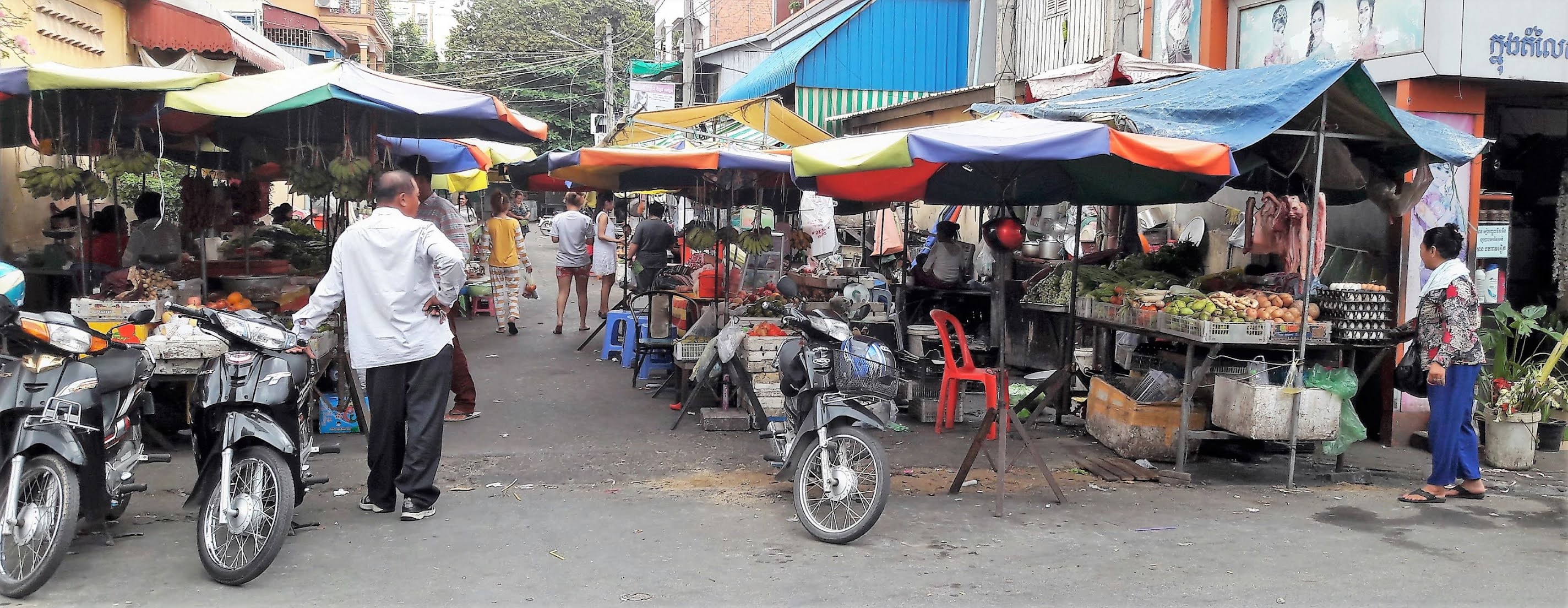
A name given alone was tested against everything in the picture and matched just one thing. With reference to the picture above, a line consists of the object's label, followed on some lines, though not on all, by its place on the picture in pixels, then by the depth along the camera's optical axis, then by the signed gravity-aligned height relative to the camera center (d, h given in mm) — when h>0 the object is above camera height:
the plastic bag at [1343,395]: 6992 -854
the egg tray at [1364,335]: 7090 -476
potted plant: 7617 -903
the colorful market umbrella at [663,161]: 8438 +690
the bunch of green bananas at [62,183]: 7348 +349
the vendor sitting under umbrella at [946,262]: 11992 -98
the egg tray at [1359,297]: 7094 -221
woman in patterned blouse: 6324 -562
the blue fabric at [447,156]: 11367 +919
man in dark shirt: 13031 +55
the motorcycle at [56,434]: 4336 -835
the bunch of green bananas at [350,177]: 7379 +434
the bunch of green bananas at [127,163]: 7199 +482
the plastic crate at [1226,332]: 6766 -454
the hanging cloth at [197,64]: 11062 +1939
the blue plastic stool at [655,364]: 10492 -1127
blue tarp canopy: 6414 +920
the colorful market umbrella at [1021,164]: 5746 +549
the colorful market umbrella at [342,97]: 6219 +863
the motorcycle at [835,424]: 5375 -894
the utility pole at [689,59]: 24875 +4343
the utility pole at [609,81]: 33500 +5109
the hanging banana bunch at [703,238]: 9461 +90
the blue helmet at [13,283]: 4699 -220
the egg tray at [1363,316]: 7094 -350
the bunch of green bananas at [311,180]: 7531 +414
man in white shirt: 5352 -353
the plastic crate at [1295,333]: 6906 -457
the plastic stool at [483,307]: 16234 -955
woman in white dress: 14375 -79
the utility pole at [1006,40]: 15453 +3121
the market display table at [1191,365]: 6953 -698
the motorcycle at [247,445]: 4539 -910
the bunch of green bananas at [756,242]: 9469 +67
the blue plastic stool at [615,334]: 11892 -966
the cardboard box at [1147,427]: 7496 -1173
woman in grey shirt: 13609 -78
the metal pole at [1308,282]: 6598 -129
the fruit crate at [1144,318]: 7371 -417
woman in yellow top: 13070 -193
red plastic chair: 8055 -931
